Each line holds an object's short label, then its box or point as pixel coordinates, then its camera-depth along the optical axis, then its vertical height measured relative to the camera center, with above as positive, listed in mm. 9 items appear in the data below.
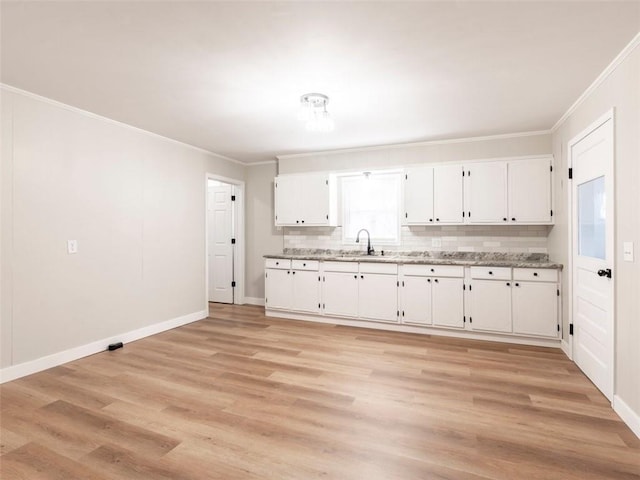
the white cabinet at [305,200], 5238 +596
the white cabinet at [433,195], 4516 +564
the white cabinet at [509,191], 4133 +558
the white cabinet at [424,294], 3920 -716
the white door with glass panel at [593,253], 2615 -141
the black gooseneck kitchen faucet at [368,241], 5109 -44
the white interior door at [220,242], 6254 -52
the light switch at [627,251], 2279 -99
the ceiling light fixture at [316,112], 3211 +1192
